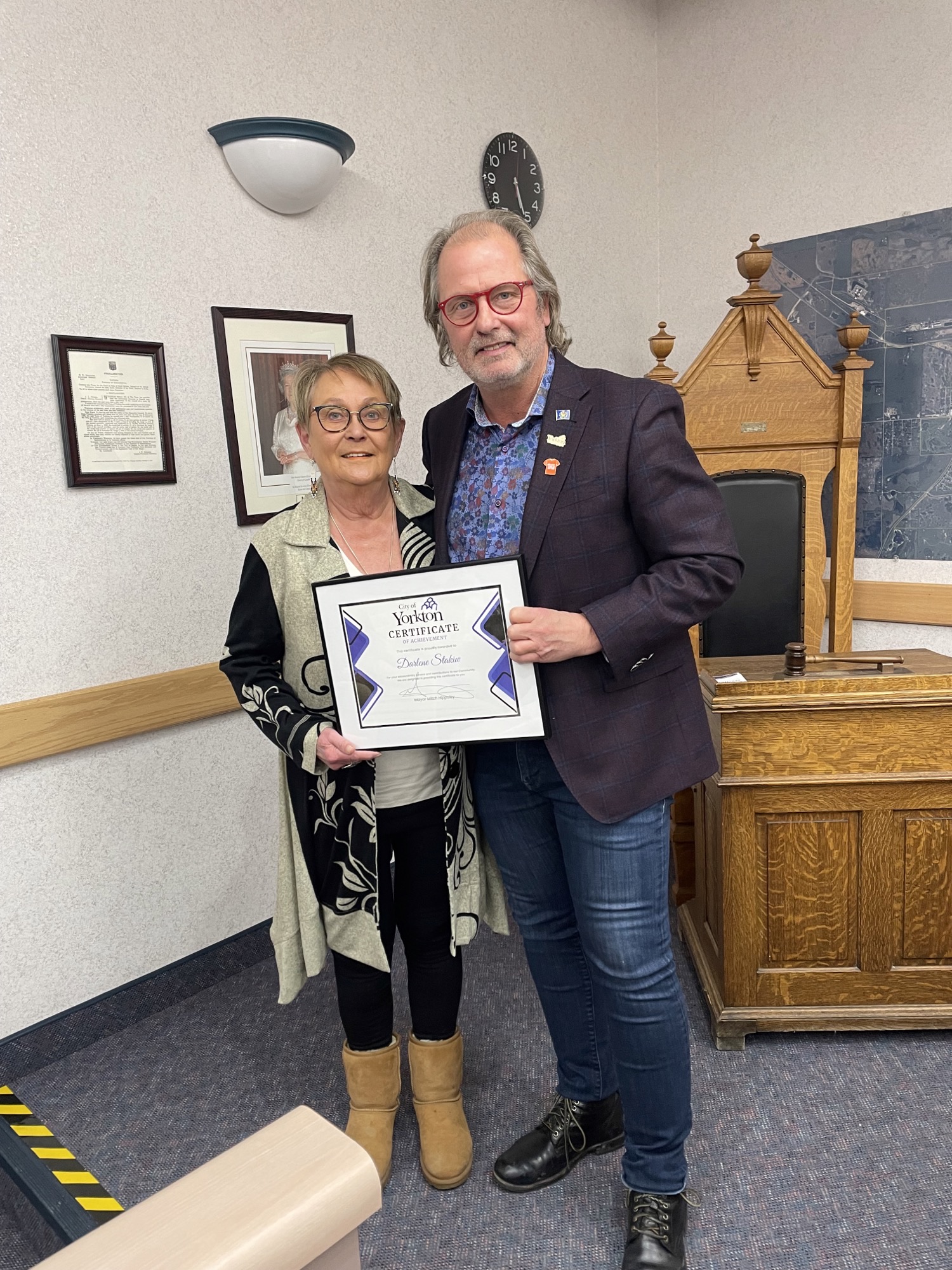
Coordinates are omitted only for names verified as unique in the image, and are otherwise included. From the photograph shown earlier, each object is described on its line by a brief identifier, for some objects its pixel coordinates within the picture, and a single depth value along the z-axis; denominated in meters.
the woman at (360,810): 1.63
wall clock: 3.21
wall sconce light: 2.38
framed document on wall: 2.20
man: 1.44
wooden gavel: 2.08
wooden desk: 2.06
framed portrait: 2.53
